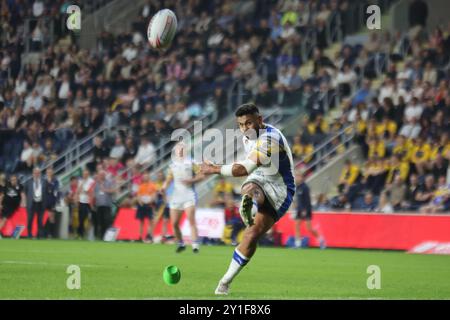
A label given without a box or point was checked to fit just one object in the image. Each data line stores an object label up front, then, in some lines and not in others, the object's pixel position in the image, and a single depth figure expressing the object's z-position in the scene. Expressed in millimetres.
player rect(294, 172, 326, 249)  25500
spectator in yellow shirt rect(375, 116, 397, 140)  27453
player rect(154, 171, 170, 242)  27781
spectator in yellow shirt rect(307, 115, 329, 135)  29797
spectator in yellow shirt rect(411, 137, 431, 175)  25766
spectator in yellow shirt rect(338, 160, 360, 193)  27000
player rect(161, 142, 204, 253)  22938
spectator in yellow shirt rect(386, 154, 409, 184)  25812
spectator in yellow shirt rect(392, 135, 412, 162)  26297
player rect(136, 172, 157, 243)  28156
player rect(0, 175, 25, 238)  30250
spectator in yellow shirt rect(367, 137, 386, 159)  27092
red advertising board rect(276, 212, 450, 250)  23969
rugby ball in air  19953
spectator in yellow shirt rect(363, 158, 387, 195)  26094
